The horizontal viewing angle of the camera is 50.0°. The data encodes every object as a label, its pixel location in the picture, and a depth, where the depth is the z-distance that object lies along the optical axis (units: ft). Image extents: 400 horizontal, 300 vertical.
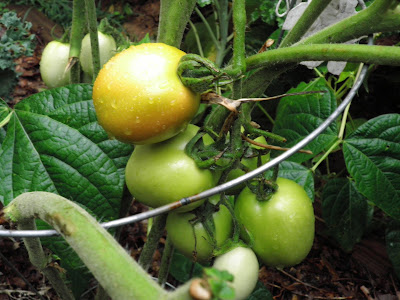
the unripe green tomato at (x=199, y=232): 1.72
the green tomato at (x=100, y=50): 2.59
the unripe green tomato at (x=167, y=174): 1.56
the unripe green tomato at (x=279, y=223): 1.77
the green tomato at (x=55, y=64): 2.71
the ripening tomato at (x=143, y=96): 1.42
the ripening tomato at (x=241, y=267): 1.49
